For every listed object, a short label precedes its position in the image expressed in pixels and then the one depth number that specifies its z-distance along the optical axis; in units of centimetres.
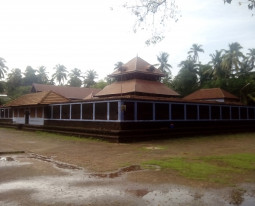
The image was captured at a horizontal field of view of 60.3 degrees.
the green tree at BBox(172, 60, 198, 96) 3996
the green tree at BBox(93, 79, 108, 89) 5123
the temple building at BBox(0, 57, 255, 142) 1405
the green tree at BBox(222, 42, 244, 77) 3691
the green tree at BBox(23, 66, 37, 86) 5168
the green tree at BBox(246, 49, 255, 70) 4010
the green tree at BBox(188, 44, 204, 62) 4958
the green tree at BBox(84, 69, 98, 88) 5638
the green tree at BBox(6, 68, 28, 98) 4293
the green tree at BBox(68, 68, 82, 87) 5498
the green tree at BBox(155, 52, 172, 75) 4622
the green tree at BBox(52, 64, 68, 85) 5469
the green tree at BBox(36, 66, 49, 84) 5318
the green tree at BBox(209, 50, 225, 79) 3869
